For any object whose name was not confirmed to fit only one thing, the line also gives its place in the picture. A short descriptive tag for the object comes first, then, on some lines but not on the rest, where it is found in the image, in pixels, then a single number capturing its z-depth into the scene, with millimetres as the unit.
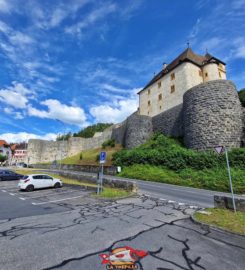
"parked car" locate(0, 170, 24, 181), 23625
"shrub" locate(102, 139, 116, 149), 48466
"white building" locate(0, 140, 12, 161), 88375
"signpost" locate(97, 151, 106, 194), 12281
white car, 15445
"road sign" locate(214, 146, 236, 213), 8834
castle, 23344
